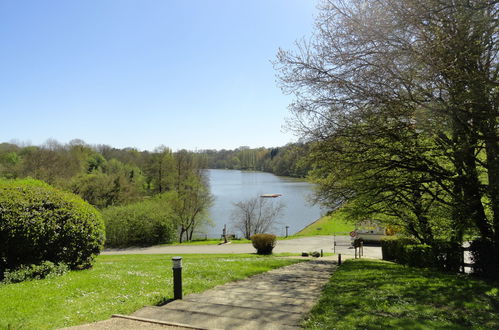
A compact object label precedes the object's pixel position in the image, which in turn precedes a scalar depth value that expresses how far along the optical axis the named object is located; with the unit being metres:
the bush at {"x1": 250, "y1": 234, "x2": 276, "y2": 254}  21.56
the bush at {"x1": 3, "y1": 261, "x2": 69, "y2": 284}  6.92
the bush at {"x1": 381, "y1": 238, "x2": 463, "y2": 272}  10.27
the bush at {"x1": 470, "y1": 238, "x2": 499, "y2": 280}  8.89
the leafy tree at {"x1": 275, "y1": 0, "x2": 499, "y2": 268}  6.91
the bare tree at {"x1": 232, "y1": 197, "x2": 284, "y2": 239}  39.31
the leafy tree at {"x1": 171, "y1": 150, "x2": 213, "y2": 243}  36.78
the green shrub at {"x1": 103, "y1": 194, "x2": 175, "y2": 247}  32.16
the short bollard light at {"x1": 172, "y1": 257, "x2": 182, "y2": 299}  5.80
